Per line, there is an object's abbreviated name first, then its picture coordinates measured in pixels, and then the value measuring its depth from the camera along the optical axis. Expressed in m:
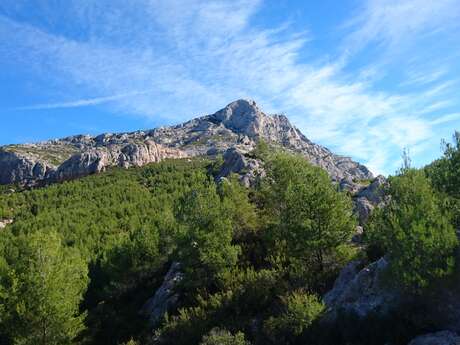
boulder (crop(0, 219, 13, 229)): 115.72
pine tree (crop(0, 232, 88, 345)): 31.39
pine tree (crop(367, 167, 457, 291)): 20.12
